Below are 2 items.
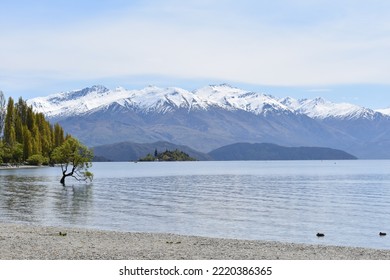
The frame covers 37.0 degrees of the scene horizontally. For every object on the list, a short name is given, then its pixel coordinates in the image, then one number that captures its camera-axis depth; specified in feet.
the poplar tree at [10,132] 651.25
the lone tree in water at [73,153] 339.98
